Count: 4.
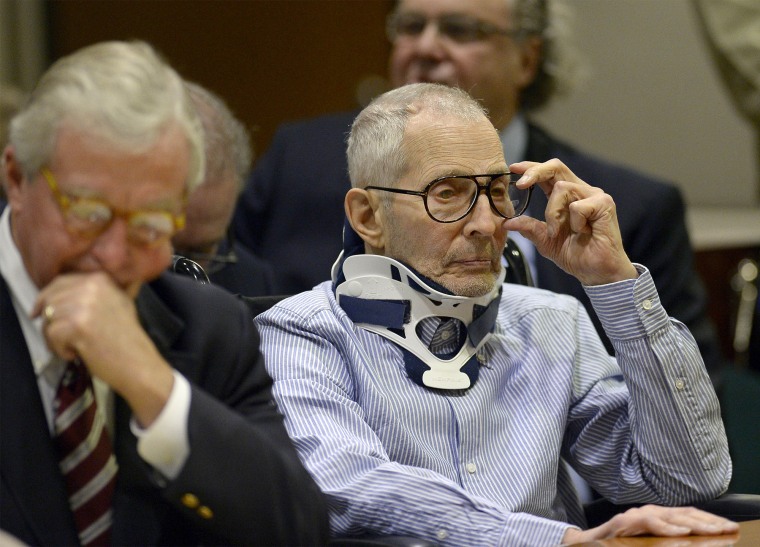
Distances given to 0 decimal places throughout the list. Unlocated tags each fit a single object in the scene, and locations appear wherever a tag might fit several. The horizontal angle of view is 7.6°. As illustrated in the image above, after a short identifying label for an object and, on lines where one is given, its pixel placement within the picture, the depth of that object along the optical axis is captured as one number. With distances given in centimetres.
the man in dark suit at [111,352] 560
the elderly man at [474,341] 596
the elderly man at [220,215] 631
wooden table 573
